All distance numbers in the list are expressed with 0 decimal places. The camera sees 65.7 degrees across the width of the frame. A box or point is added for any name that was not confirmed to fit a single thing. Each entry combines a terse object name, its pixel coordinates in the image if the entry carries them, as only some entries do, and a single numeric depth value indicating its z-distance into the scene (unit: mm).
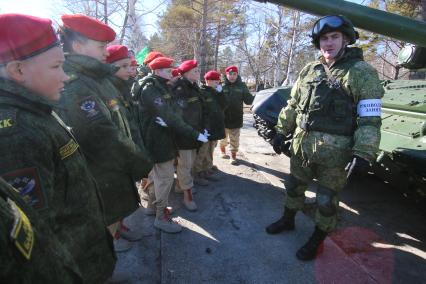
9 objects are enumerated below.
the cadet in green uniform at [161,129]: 3139
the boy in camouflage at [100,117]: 1967
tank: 2965
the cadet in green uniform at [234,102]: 5613
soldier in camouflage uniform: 2502
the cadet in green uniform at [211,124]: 4816
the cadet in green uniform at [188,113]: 3830
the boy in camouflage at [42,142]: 1096
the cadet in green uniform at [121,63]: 2938
